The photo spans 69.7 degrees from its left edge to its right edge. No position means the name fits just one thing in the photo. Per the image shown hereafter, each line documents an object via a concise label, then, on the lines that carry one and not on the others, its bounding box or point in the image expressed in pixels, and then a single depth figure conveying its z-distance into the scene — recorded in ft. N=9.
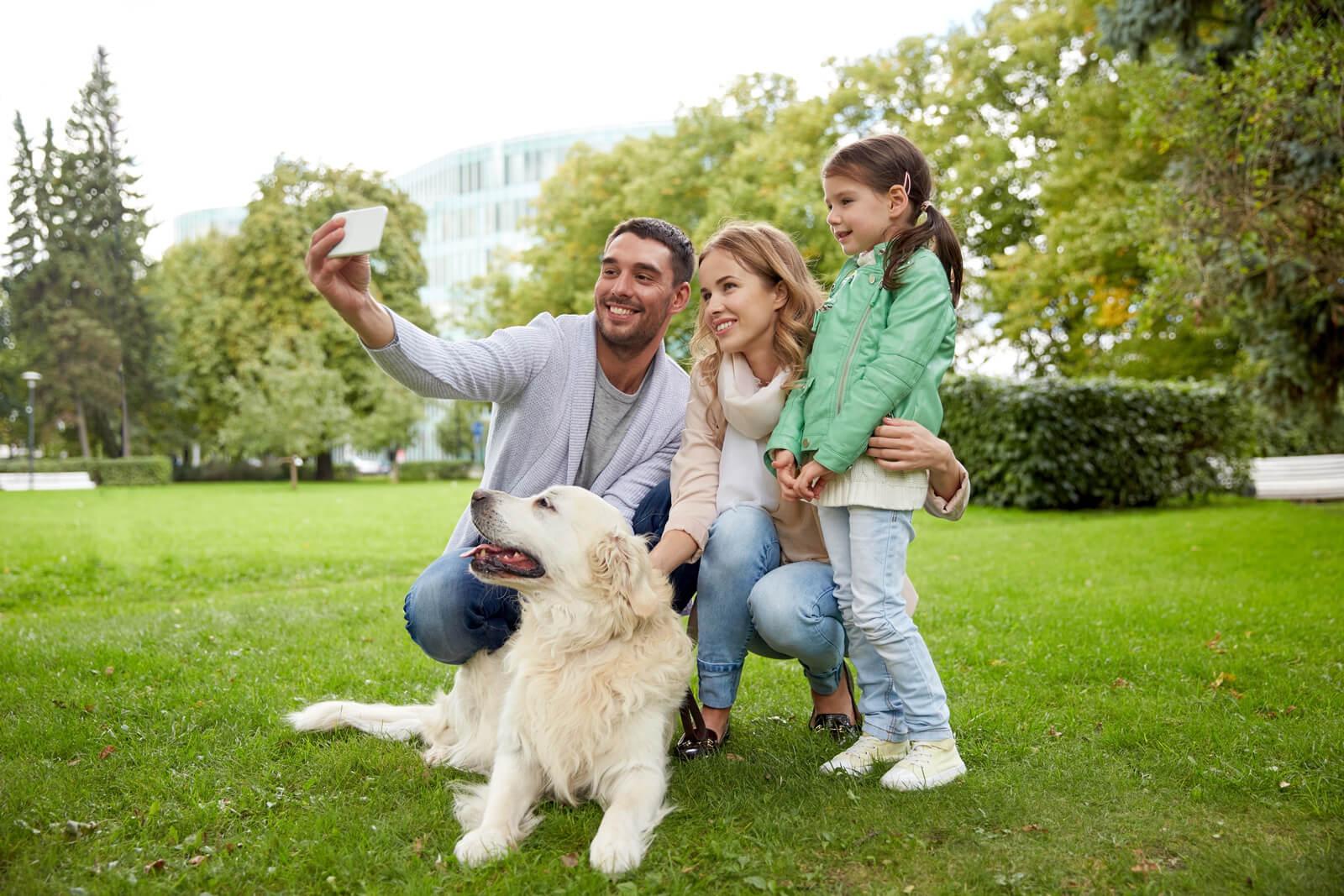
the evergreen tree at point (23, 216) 126.00
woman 10.92
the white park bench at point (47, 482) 87.56
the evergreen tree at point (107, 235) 125.49
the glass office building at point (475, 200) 220.43
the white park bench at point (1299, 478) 49.55
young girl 9.93
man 11.22
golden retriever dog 9.28
